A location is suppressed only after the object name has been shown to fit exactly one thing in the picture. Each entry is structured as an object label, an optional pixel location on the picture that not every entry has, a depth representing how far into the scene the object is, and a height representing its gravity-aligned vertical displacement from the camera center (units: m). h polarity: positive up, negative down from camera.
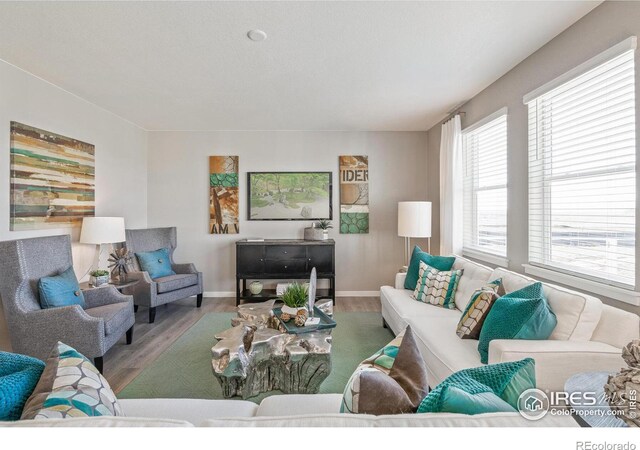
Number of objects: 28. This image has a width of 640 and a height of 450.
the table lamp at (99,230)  3.20 -0.08
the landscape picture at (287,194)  4.78 +0.44
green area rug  2.26 -1.19
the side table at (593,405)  1.00 -0.63
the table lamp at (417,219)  3.90 +0.05
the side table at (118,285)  3.03 -0.66
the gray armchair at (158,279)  3.63 -0.70
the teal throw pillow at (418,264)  3.16 -0.42
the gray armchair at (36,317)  2.28 -0.69
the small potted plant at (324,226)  4.59 -0.05
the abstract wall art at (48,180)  2.70 +0.43
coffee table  2.01 -0.91
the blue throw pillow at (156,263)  3.93 -0.52
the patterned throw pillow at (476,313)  2.04 -0.60
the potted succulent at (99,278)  3.04 -0.54
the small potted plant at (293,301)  2.50 -0.65
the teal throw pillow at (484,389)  0.78 -0.46
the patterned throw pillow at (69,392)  0.82 -0.48
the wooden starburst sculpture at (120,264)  3.54 -0.48
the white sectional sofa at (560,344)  1.54 -0.64
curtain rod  3.65 +1.32
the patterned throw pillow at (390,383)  0.88 -0.50
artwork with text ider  4.80 +0.44
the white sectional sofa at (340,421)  0.69 -0.45
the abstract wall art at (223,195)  4.79 +0.43
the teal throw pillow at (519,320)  1.70 -0.54
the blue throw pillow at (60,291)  2.38 -0.54
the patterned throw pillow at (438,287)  2.87 -0.61
